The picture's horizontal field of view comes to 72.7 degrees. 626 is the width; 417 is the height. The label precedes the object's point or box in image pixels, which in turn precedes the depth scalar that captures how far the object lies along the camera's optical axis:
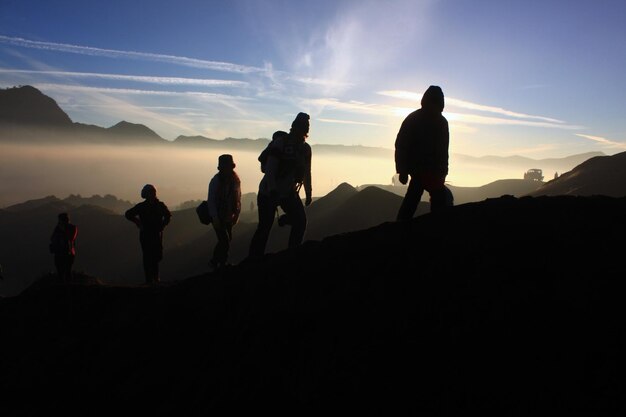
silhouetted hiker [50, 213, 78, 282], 10.85
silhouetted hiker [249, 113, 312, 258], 6.50
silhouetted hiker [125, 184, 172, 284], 8.87
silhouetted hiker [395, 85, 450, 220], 5.61
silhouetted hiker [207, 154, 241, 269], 7.51
